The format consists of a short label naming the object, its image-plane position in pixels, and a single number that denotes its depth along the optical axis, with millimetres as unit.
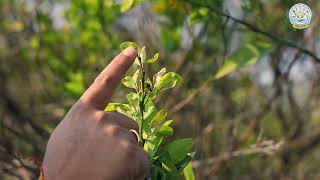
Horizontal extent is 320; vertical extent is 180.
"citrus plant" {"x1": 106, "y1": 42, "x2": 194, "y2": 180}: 1090
